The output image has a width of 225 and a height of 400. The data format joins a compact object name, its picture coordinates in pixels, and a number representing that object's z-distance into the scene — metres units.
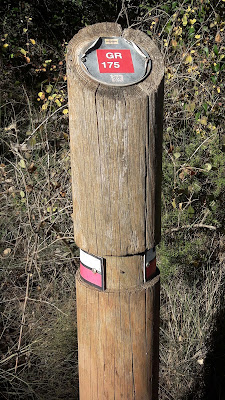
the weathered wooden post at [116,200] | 1.16
